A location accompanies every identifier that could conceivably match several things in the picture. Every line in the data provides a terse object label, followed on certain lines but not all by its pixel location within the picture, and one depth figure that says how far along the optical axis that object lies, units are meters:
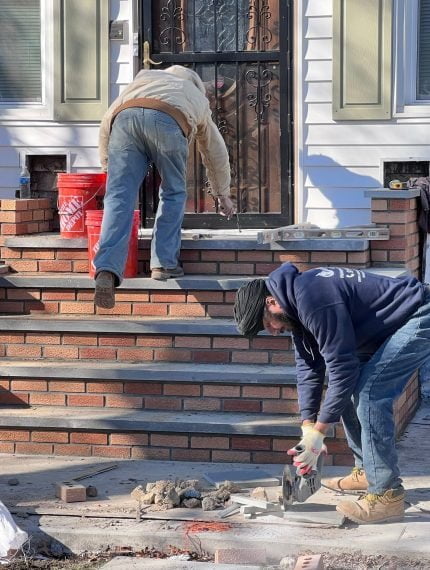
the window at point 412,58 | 8.94
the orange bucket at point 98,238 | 7.49
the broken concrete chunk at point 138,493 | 5.77
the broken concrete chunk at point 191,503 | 5.66
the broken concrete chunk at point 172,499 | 5.66
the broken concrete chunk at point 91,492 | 5.88
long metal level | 7.32
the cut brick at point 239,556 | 5.07
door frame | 9.12
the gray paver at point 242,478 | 5.98
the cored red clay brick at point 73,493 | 5.79
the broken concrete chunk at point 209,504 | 5.62
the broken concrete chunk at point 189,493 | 5.71
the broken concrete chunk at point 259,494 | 5.75
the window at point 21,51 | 9.64
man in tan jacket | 7.24
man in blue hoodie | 5.16
